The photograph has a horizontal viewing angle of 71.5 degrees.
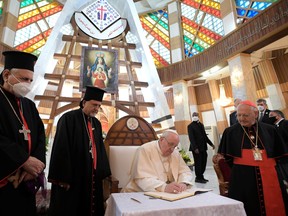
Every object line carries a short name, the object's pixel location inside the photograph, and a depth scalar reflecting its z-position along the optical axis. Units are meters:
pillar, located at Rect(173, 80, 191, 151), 9.19
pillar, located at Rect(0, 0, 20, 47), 8.45
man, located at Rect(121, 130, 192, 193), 1.88
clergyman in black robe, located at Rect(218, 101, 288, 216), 1.83
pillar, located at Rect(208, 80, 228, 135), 9.74
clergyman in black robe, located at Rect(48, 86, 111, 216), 1.80
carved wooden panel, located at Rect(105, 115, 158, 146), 2.88
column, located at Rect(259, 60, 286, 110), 7.83
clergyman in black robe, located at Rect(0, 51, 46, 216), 1.29
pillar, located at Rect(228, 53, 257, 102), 6.69
